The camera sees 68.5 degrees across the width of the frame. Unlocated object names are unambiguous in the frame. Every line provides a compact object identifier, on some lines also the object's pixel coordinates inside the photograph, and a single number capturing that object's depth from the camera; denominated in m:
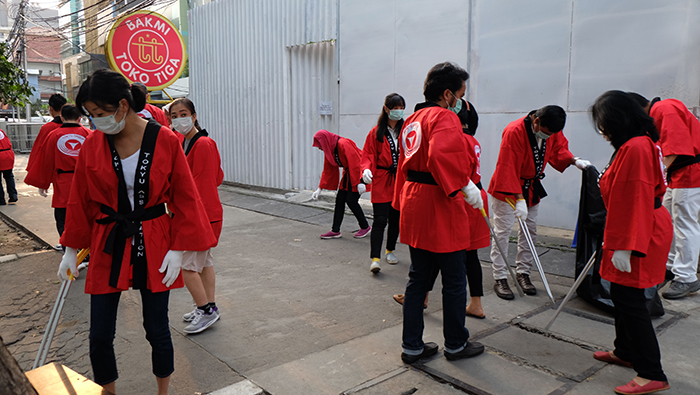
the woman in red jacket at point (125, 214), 2.49
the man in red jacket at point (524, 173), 4.32
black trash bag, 4.03
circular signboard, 7.39
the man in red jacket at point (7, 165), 10.51
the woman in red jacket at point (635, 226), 2.73
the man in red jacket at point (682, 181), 4.36
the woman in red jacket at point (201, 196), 3.72
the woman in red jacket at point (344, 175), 6.59
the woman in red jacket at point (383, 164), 5.42
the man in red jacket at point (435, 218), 3.14
